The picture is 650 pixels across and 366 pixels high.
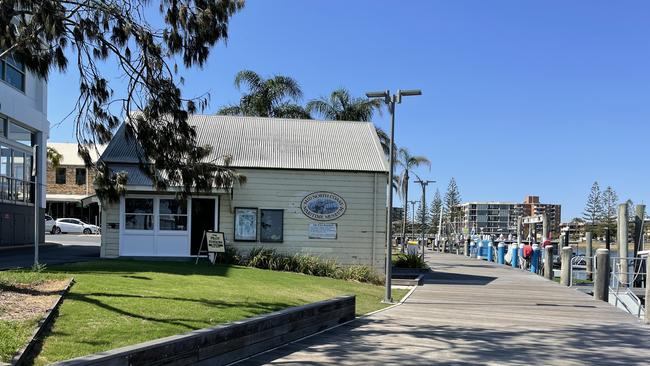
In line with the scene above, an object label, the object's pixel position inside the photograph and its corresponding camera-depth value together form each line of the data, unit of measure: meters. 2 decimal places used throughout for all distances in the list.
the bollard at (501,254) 37.08
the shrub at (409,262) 24.91
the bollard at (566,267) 21.22
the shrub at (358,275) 19.86
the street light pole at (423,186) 45.53
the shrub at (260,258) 19.80
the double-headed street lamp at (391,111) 15.14
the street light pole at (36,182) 11.77
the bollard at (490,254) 41.88
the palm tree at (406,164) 34.01
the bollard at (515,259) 34.06
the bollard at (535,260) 29.39
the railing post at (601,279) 16.53
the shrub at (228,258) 20.00
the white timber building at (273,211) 20.84
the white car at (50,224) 46.38
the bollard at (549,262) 24.09
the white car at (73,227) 47.50
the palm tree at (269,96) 35.00
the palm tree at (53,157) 52.12
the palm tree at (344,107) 34.97
